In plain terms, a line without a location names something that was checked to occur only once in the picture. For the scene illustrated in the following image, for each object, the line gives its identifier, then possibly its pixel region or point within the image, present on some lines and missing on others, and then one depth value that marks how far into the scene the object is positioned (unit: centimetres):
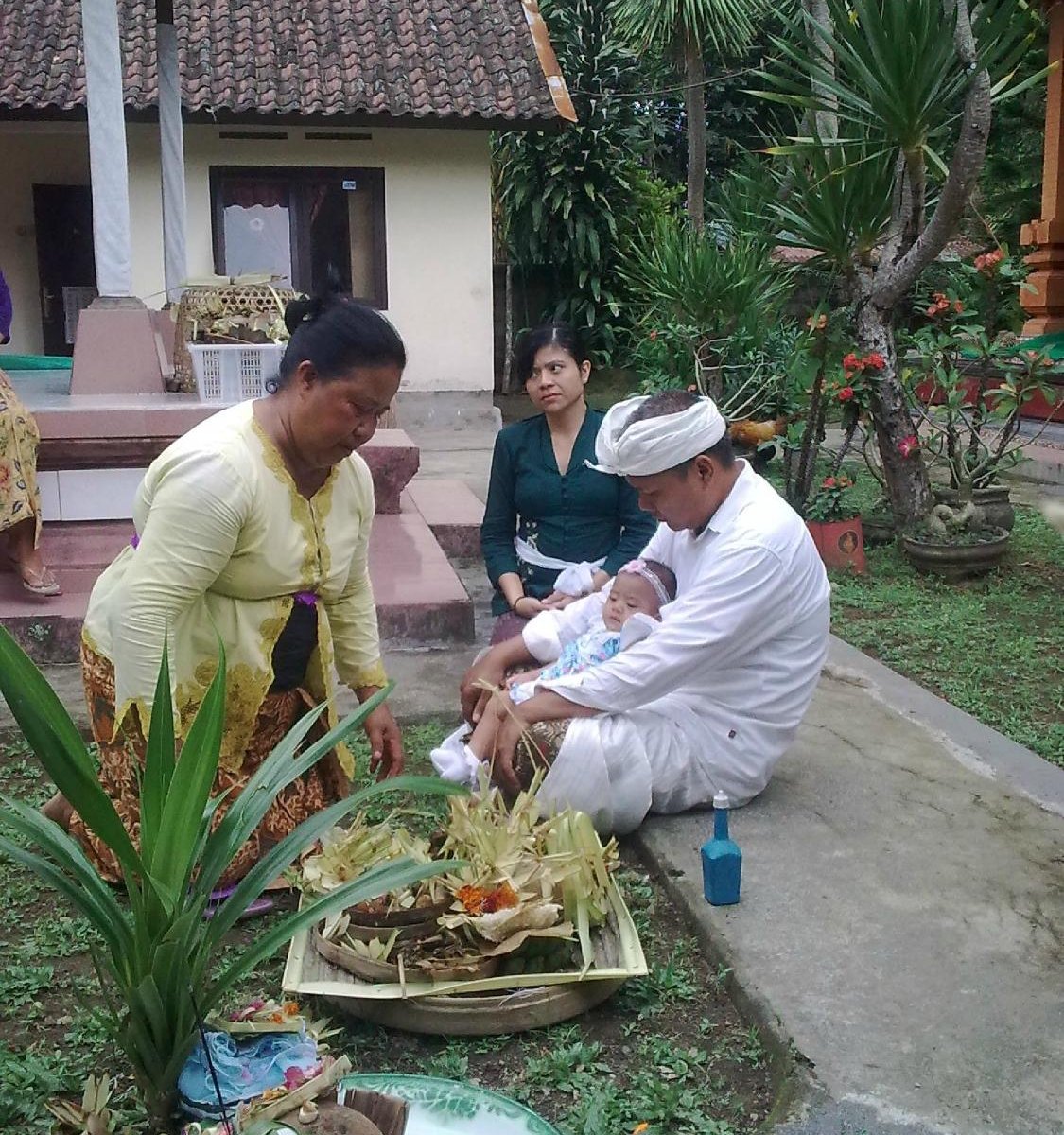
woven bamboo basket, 635
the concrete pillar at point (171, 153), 825
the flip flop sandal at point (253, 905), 302
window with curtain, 1295
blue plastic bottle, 283
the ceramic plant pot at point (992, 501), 718
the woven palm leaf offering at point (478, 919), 249
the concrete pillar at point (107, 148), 647
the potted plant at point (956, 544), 669
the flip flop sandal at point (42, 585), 520
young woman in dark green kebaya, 439
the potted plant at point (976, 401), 701
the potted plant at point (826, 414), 691
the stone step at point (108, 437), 556
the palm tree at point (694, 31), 1423
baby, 326
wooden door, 1320
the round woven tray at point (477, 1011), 245
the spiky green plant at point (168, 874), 196
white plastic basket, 595
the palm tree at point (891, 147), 589
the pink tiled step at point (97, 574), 503
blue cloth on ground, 204
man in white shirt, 314
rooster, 980
